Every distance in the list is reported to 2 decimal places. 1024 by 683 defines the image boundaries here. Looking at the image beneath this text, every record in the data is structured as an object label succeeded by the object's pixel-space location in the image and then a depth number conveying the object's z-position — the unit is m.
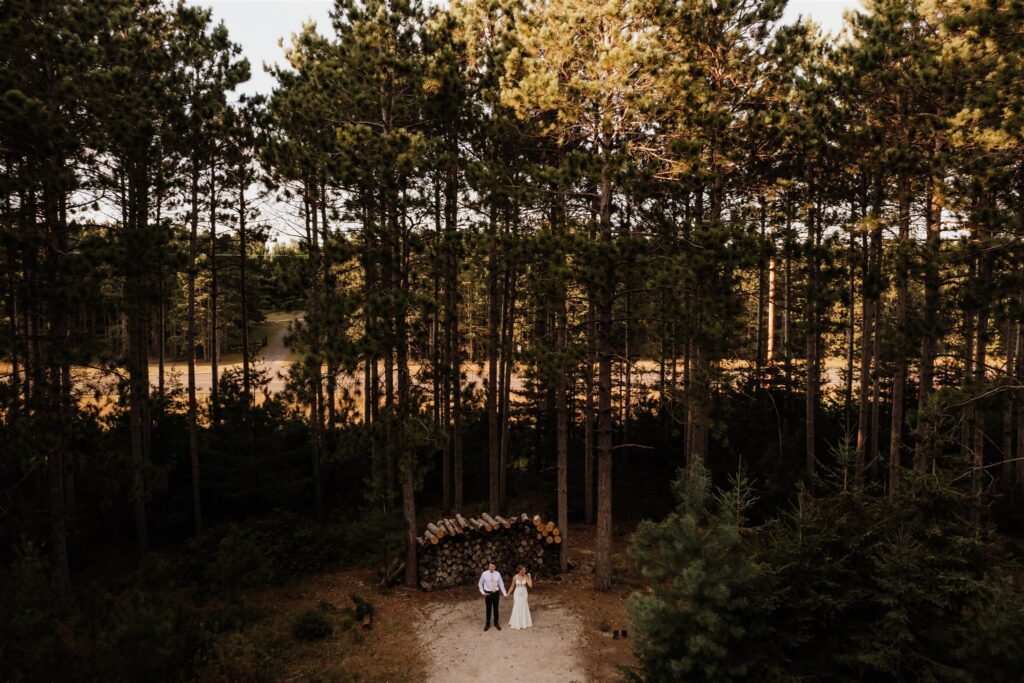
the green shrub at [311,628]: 11.42
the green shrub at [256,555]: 12.70
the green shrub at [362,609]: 12.45
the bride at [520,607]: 12.16
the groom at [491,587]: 12.24
